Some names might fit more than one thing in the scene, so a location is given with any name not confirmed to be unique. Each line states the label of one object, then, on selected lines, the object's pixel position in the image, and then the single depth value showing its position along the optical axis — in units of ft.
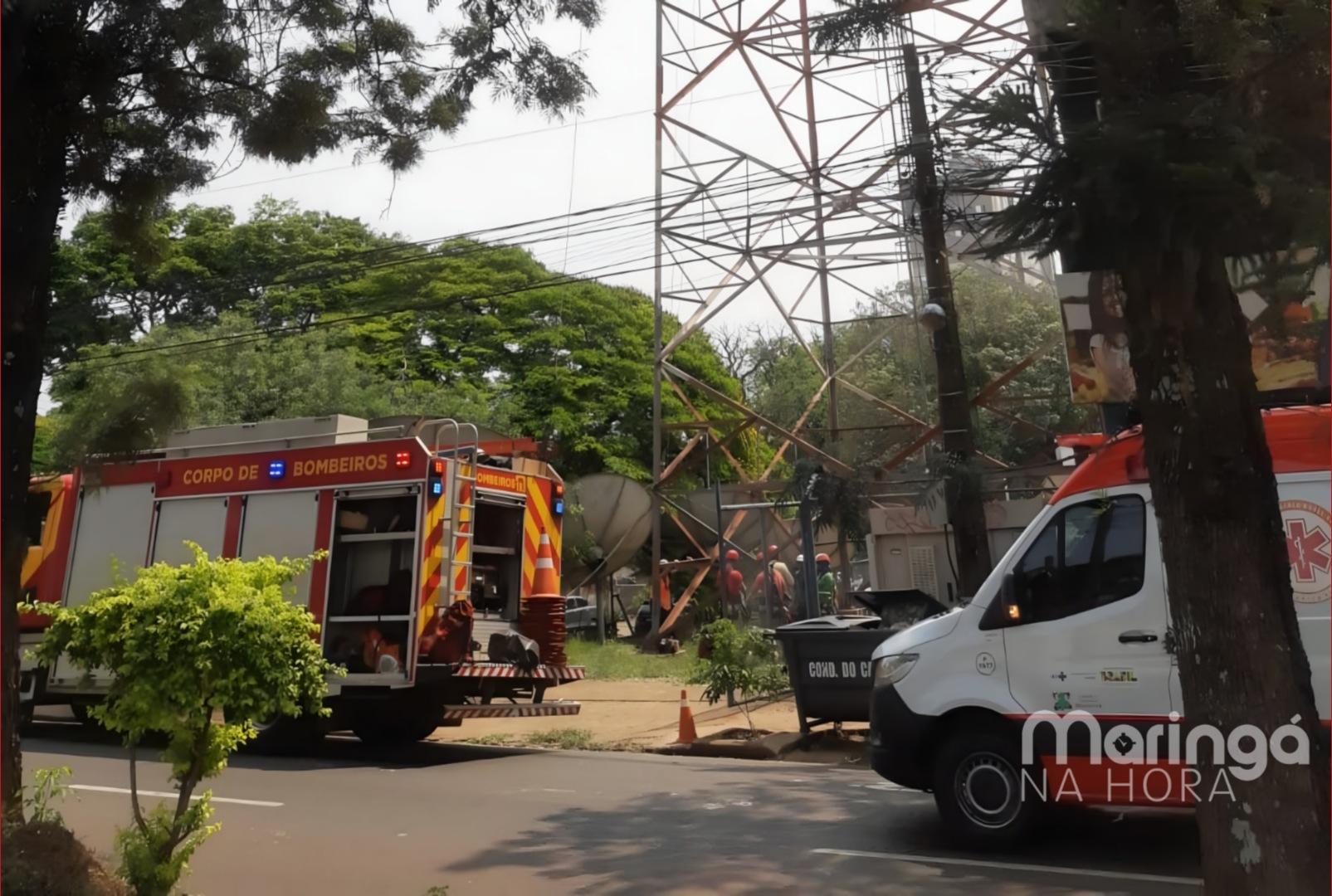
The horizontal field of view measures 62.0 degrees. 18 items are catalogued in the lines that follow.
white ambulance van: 20.43
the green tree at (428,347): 88.02
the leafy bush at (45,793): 16.90
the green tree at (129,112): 17.48
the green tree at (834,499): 44.93
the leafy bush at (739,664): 40.52
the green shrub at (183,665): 16.52
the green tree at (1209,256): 12.41
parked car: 90.93
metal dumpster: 33.91
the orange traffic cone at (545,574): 41.01
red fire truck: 35.99
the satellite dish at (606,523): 79.05
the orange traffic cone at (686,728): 38.50
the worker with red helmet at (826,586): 55.49
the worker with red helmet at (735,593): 60.39
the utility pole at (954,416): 37.17
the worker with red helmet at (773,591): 50.21
